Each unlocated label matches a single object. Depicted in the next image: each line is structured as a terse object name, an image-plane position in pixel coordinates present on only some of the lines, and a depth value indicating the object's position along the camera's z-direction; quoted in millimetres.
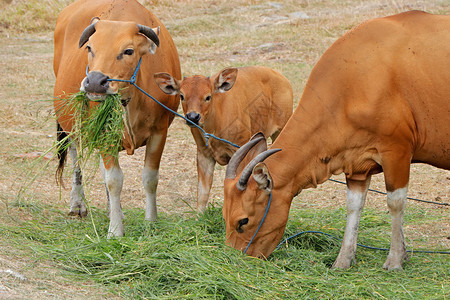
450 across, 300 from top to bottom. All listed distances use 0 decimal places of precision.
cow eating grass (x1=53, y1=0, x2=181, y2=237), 11883
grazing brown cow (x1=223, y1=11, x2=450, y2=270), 11266
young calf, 14523
